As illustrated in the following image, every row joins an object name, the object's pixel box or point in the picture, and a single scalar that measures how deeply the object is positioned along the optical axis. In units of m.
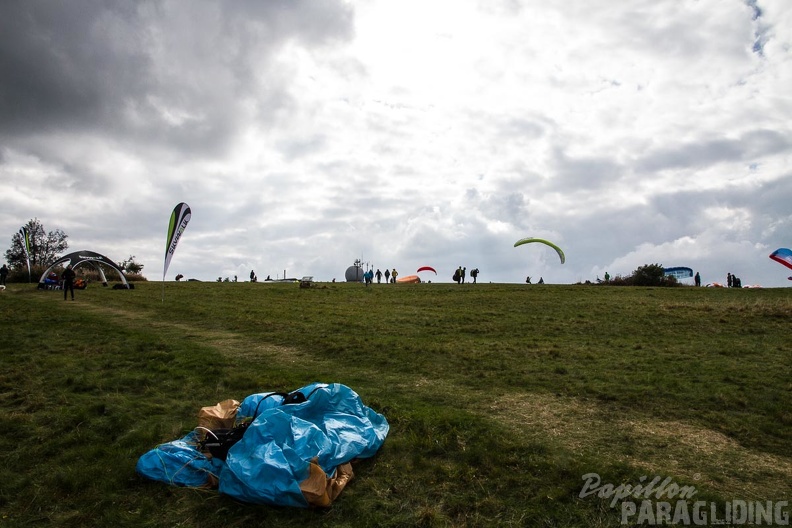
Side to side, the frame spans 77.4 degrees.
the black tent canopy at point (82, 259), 42.50
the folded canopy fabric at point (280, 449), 5.61
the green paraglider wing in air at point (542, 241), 52.58
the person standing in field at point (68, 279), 31.34
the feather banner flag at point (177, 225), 30.31
